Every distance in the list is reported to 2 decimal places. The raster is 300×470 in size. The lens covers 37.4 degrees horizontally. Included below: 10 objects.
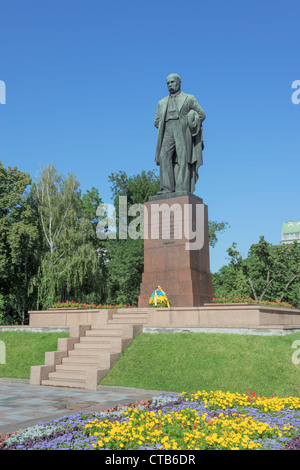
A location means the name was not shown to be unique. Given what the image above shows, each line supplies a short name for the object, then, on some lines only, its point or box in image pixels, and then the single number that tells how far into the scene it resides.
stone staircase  11.60
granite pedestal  15.19
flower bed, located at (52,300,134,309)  16.99
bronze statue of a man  17.09
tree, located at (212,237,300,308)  37.94
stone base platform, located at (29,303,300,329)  12.55
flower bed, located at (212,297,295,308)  13.84
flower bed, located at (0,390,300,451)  5.11
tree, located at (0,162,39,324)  28.27
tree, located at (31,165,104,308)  28.97
